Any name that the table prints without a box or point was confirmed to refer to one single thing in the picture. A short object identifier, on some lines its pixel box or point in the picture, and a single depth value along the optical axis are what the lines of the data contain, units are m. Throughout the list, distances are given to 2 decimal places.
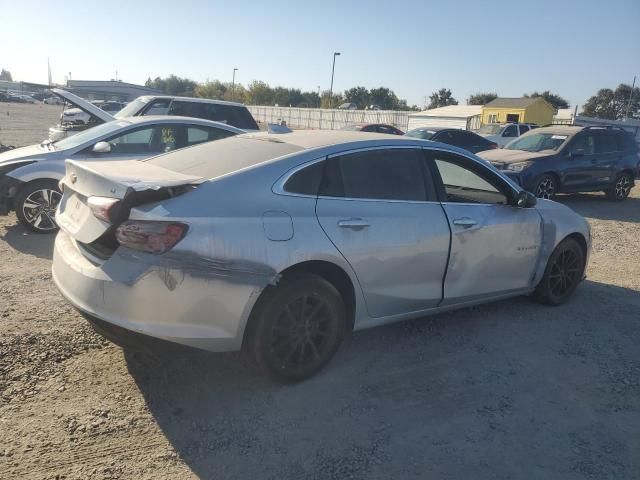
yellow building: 45.69
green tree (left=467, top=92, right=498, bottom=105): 81.16
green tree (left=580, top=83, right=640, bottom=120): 78.44
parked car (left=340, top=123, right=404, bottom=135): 18.92
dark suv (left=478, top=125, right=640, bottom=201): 11.20
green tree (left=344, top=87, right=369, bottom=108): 92.56
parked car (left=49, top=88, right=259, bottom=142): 11.83
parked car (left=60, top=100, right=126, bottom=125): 30.91
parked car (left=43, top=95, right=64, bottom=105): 77.34
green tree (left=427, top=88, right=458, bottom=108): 91.53
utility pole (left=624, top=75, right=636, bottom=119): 73.25
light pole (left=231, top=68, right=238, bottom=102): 82.25
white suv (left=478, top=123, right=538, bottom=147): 20.52
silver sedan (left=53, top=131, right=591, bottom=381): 3.00
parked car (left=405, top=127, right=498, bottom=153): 15.98
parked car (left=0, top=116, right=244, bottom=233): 6.70
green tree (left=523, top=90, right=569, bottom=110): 80.53
